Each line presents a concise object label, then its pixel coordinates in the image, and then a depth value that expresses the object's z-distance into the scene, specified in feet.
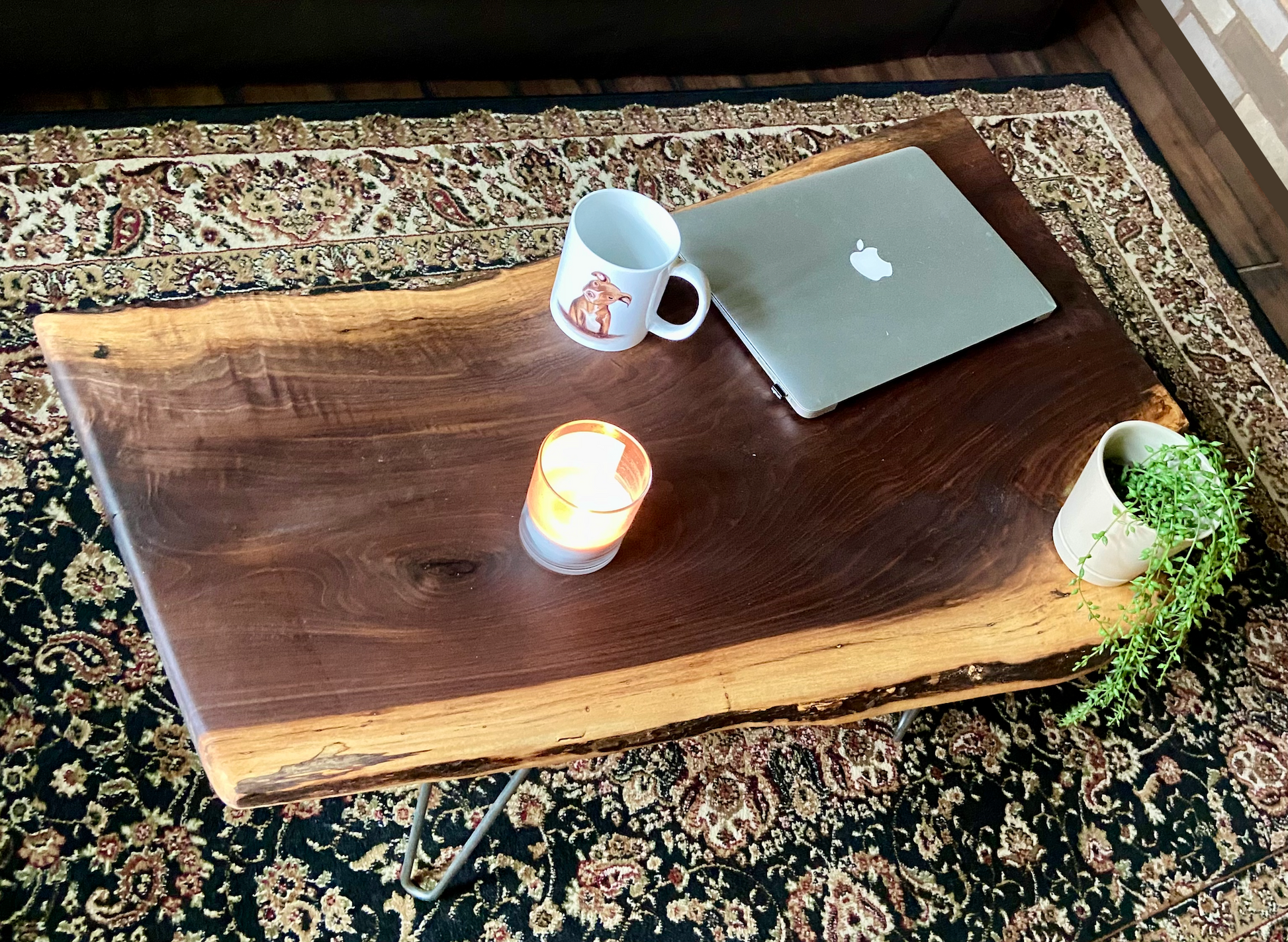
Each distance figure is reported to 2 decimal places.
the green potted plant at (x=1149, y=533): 2.89
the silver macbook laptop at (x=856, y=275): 3.38
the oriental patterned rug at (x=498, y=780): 3.72
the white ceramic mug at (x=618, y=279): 3.08
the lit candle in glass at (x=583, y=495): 2.67
